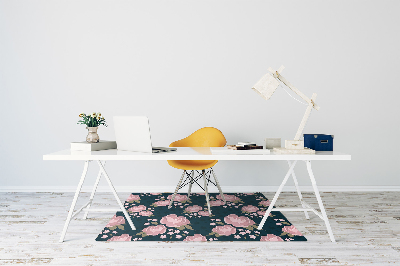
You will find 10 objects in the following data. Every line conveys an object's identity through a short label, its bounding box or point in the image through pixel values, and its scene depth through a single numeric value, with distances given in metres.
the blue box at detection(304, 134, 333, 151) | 2.09
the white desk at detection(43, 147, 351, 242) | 1.79
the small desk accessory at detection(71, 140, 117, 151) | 1.95
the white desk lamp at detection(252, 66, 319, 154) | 1.93
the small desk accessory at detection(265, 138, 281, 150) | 2.21
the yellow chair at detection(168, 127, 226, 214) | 2.85
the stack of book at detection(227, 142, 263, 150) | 1.93
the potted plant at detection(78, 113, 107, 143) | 2.09
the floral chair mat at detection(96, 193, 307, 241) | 2.11
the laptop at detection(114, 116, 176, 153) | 1.87
